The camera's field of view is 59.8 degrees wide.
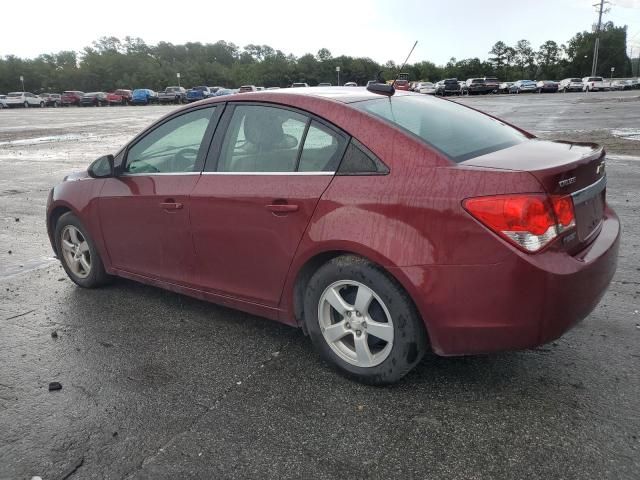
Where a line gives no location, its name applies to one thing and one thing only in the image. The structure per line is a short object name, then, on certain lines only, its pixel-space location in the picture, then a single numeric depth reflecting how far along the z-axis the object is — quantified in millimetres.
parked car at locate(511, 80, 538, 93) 60031
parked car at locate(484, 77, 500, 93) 58847
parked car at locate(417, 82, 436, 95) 53094
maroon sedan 2605
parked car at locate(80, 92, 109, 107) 63406
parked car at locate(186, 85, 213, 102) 60594
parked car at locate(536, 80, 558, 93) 59662
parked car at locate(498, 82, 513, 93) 61938
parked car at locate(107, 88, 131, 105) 64400
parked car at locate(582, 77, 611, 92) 59094
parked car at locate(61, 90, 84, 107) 65125
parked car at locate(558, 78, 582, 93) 61219
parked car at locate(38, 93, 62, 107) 66688
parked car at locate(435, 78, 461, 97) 56844
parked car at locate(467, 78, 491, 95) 58188
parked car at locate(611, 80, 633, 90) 58625
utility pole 82156
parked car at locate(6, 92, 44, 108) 61688
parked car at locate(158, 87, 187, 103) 63656
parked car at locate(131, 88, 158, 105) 65062
